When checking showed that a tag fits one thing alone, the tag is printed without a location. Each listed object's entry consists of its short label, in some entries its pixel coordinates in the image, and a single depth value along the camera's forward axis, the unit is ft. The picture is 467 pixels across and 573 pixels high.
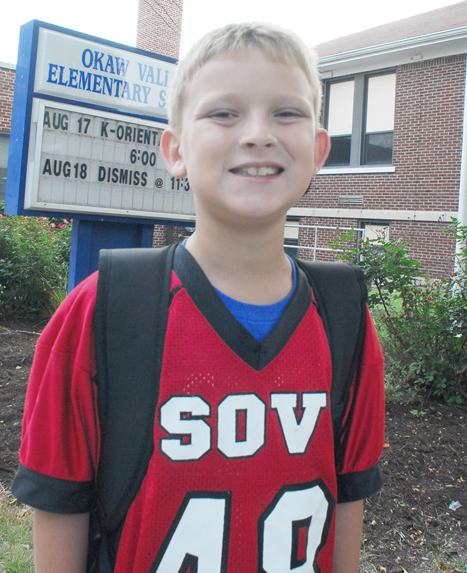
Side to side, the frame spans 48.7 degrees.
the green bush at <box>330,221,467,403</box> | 13.52
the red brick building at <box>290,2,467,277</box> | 39.14
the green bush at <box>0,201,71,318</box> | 22.99
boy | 3.43
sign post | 10.05
